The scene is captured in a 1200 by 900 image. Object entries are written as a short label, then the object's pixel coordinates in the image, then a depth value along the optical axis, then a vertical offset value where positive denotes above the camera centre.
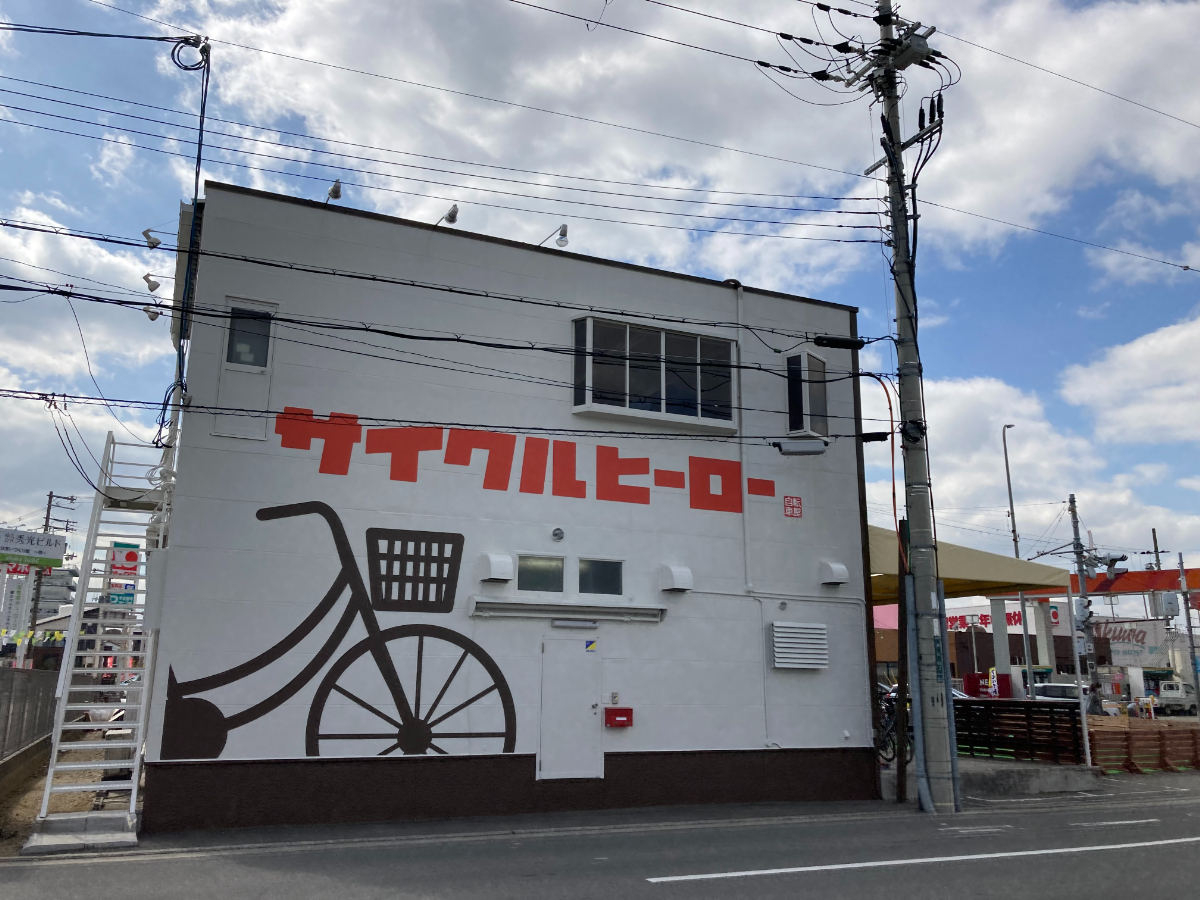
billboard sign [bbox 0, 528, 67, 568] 37.03 +4.72
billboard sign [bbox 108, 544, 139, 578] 11.89 +1.39
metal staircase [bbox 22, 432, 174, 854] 10.21 +0.00
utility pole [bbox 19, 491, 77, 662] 41.47 +3.02
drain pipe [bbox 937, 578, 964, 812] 13.99 -0.67
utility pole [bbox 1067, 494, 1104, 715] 27.69 +1.64
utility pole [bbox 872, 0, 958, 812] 13.94 +3.06
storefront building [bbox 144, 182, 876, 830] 11.86 +1.84
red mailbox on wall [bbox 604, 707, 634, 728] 13.53 -0.64
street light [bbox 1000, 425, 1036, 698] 42.09 +7.30
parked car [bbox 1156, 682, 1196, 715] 44.72 -1.09
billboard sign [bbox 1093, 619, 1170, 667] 43.00 +1.69
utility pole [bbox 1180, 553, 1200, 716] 31.15 +2.13
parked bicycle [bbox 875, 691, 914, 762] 16.59 -1.30
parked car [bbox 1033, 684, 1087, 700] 37.94 -0.64
